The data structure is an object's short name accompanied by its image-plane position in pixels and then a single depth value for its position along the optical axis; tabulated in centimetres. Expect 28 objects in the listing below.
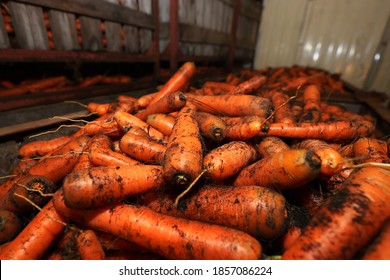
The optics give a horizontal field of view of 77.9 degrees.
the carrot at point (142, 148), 35
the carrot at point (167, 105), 40
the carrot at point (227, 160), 31
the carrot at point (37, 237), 28
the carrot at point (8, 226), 30
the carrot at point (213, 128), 35
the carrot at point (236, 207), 27
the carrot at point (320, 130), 38
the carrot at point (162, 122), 40
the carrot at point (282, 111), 42
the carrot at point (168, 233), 26
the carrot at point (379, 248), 22
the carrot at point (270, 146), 35
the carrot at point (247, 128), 35
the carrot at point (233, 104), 40
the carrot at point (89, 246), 28
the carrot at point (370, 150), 33
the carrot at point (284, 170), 26
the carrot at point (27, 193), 32
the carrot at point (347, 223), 23
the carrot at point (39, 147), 43
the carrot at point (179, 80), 51
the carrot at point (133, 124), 40
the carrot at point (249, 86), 54
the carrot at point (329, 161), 28
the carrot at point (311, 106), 44
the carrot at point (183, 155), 28
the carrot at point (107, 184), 27
